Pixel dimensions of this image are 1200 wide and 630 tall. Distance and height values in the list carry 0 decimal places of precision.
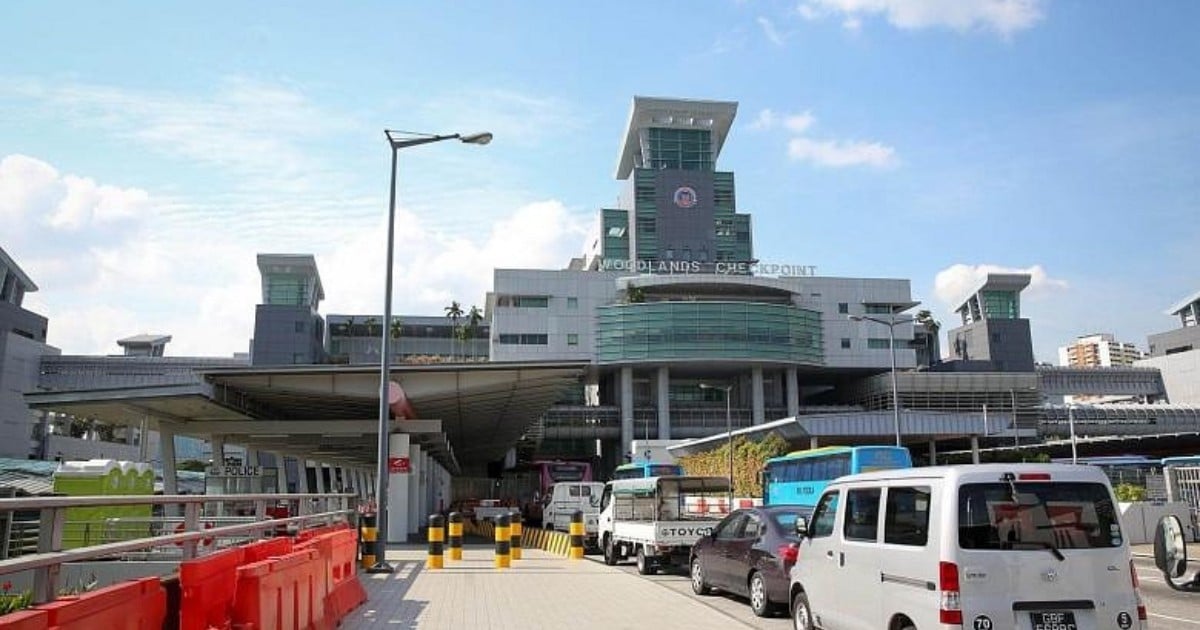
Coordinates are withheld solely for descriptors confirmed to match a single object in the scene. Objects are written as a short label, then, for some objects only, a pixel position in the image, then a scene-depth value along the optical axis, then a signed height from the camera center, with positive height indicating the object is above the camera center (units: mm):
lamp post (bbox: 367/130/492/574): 19322 +2180
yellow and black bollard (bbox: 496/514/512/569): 20188 -1409
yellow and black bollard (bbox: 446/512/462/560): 21703 -1387
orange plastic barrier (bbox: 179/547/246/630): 6316 -800
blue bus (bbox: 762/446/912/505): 28202 +280
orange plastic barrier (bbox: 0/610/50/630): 4031 -621
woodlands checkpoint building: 39125 +12916
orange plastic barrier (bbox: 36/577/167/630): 4609 -716
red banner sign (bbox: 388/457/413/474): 31195 +490
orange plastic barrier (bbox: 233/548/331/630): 7230 -1009
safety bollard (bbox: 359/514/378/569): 19522 -1172
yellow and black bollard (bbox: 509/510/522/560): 21875 -1418
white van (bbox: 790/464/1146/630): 7012 -630
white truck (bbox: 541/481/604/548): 35250 -863
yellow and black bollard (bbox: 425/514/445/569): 19969 -1333
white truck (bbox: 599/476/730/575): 18641 -912
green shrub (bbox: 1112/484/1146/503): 29959 -663
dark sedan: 12508 -1188
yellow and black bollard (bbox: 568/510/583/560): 22422 -1427
